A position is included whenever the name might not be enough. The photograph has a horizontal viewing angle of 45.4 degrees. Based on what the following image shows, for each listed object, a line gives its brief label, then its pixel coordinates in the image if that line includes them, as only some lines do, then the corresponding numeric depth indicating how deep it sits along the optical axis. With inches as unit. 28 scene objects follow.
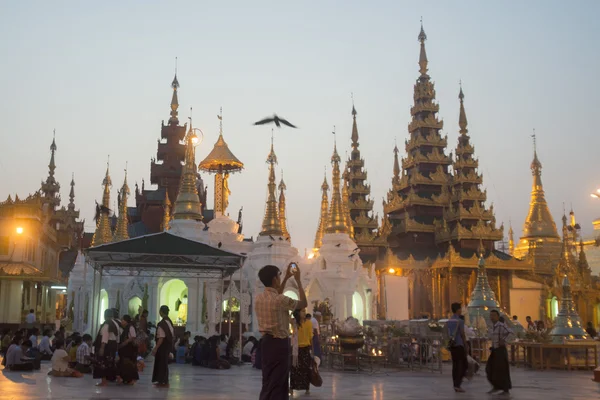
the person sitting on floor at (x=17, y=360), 613.3
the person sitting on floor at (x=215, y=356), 680.4
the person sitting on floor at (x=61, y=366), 561.0
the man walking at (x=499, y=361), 464.8
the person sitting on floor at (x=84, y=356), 588.1
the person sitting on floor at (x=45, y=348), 791.7
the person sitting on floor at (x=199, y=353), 715.4
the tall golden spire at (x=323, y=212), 1536.7
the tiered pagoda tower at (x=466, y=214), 1775.3
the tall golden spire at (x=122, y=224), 1311.5
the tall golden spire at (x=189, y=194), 1230.3
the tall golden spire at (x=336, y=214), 1280.8
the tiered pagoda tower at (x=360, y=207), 1784.0
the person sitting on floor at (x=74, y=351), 595.8
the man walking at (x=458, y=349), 475.2
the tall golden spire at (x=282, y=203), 1546.0
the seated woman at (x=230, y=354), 740.6
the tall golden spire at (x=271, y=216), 1232.8
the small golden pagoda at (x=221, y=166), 1479.0
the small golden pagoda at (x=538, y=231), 1973.4
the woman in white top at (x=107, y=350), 489.1
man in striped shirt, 285.4
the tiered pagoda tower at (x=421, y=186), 1838.1
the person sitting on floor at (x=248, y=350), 786.0
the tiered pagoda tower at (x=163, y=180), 2225.6
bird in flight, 614.4
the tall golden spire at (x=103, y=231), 1304.1
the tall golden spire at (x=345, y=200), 1323.8
